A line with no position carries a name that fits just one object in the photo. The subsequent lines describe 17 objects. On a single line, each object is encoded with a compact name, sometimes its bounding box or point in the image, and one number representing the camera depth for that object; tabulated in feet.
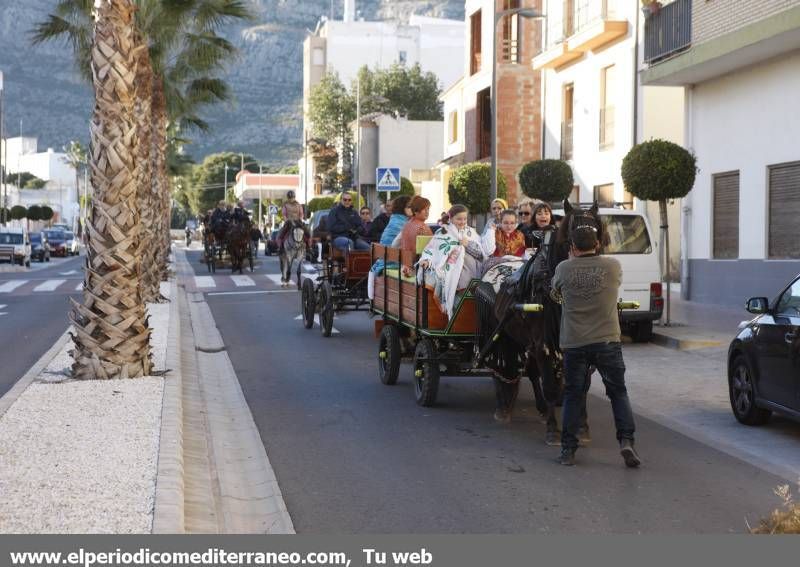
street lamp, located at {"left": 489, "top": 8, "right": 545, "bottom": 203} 92.28
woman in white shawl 36.09
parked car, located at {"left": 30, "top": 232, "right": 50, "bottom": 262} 196.03
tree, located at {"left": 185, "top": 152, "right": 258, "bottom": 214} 518.78
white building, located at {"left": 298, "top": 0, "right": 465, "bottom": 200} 349.61
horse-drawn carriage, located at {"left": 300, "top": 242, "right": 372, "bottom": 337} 58.18
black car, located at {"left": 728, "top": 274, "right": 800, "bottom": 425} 31.78
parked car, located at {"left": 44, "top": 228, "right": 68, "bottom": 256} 222.69
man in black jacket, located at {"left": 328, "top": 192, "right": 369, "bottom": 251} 60.85
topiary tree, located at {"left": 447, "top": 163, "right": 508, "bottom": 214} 114.11
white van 57.31
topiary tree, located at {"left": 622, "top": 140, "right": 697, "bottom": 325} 64.90
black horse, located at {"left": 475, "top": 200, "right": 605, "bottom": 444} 30.37
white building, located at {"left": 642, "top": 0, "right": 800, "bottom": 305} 68.28
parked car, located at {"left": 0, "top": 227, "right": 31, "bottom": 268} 164.86
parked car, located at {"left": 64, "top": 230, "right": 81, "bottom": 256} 229.45
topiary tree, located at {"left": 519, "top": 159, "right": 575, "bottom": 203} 93.15
